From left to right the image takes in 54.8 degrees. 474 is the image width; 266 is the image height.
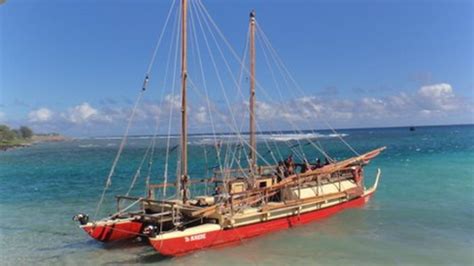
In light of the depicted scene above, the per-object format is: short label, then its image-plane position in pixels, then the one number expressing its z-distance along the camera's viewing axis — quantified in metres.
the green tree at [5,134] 180.65
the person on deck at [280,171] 27.60
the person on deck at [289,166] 28.56
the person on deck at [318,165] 30.79
